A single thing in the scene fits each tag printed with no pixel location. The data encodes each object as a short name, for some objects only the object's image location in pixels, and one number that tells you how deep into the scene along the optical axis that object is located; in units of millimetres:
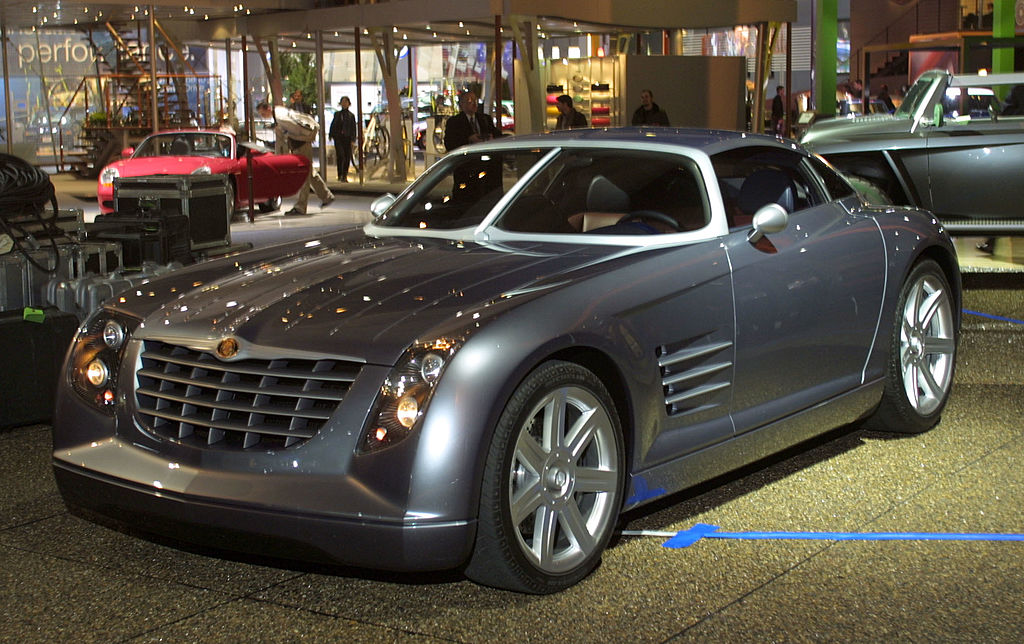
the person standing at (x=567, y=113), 19531
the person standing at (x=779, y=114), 34062
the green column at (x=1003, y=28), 33062
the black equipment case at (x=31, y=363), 6480
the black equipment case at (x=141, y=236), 7848
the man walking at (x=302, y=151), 20781
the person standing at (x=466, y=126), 17094
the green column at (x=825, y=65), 37000
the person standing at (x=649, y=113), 18594
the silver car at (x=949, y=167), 11883
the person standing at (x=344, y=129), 26906
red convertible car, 18672
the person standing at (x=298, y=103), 25375
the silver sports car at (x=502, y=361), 3879
